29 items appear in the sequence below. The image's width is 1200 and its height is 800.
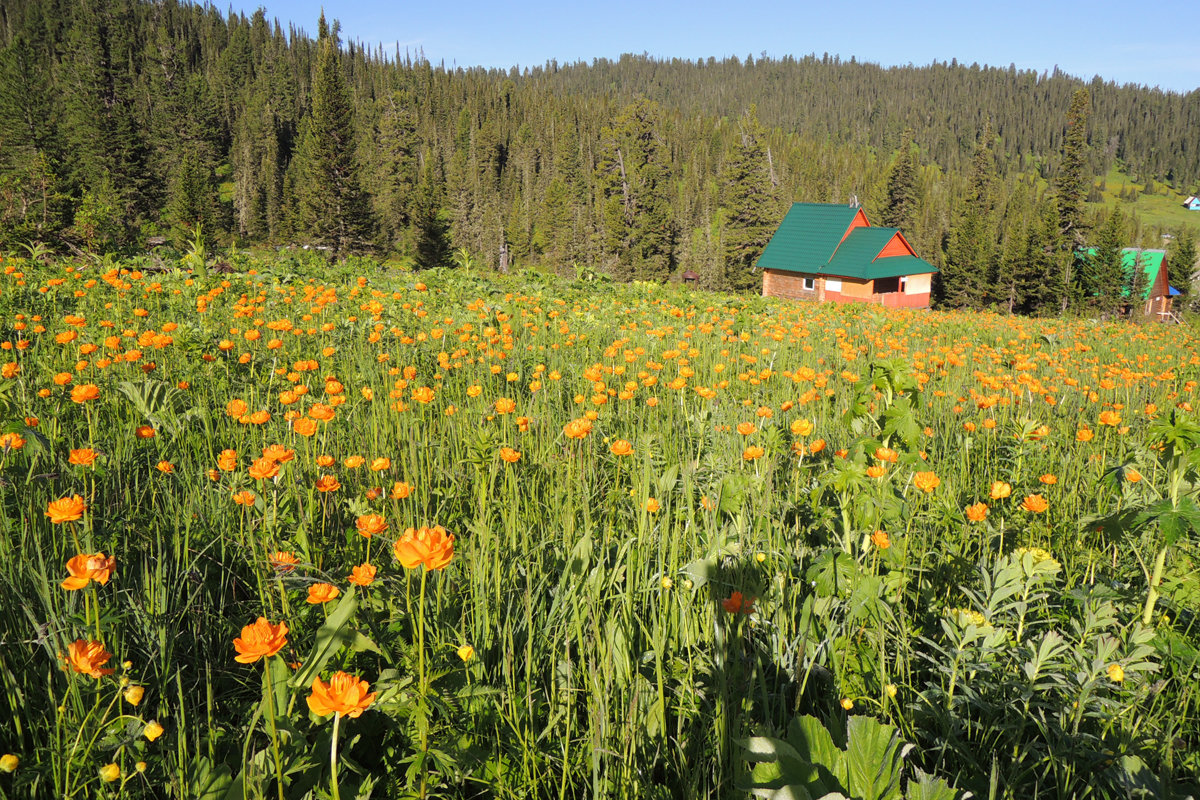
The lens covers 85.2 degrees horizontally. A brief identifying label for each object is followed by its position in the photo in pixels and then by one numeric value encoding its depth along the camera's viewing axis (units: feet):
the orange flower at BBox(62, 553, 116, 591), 3.90
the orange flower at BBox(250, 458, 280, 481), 5.78
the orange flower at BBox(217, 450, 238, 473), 6.45
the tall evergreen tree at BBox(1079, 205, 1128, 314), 143.84
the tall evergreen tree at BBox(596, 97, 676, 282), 156.35
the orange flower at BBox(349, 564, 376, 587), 4.86
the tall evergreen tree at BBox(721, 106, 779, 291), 140.26
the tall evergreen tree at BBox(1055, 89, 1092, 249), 141.79
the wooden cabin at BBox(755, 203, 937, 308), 115.96
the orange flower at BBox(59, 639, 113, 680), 3.71
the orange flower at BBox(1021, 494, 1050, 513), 6.76
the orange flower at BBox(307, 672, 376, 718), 3.44
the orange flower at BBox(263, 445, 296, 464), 6.37
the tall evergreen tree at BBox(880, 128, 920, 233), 209.87
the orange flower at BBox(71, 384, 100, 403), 7.70
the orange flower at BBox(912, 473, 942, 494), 6.83
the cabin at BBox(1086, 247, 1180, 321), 147.13
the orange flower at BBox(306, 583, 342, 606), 4.68
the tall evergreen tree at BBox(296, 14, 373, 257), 136.56
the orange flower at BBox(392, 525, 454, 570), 3.70
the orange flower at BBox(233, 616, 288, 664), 3.53
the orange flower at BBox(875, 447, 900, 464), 6.37
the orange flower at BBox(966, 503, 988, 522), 7.29
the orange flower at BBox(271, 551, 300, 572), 5.43
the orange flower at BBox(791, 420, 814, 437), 8.13
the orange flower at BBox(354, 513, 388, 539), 5.28
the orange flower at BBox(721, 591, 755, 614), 5.43
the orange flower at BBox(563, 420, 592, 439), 8.16
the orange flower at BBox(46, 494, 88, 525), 4.71
